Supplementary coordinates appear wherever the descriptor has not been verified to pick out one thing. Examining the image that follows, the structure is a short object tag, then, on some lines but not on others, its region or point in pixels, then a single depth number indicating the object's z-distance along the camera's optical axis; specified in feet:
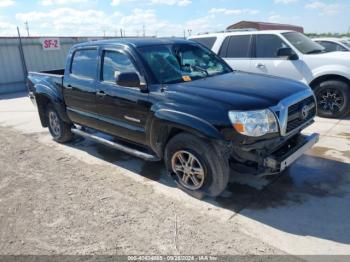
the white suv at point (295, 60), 22.38
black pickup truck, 11.02
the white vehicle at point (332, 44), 32.10
